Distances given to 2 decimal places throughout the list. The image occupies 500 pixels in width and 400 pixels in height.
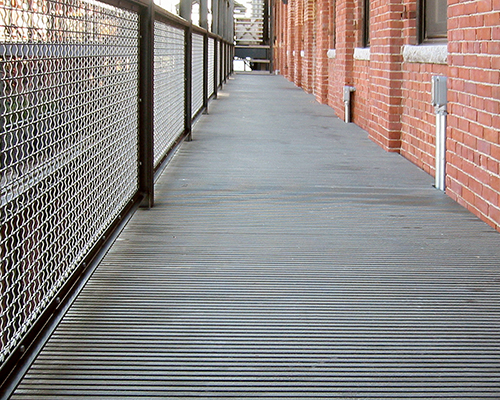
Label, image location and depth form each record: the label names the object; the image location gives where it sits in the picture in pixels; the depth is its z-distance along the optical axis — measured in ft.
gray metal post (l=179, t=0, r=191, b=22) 23.49
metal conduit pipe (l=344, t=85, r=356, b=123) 29.71
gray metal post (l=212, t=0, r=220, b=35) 46.52
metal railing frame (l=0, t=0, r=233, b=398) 6.25
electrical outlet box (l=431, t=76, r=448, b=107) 14.73
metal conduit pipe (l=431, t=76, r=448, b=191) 14.75
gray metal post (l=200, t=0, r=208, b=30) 32.88
